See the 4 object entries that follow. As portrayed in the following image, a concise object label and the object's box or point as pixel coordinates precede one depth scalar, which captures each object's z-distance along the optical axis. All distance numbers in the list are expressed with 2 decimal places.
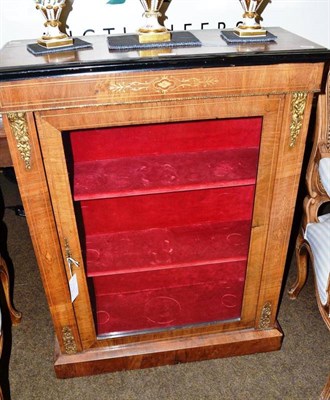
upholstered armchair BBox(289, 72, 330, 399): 1.44
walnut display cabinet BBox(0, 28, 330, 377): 1.08
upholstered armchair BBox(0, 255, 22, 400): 1.74
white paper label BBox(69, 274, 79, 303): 1.38
